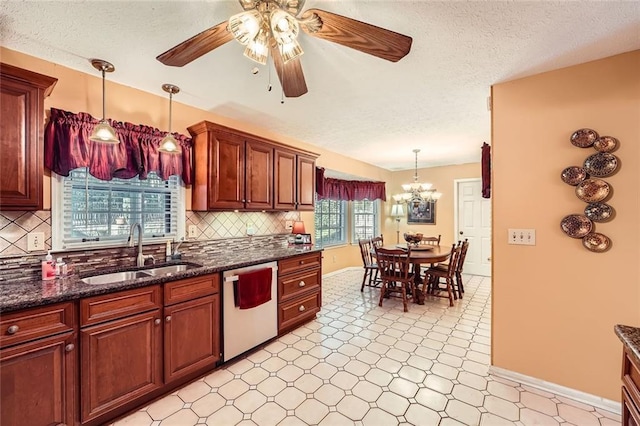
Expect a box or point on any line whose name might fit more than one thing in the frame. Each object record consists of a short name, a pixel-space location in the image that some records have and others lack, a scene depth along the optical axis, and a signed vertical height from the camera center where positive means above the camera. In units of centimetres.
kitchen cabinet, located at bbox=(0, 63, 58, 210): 159 +47
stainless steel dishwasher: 231 -99
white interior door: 556 -24
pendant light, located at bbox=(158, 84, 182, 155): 223 +56
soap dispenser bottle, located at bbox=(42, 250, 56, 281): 177 -37
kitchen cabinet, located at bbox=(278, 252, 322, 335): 284 -87
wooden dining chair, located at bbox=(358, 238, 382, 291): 449 -81
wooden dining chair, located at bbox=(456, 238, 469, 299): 400 -83
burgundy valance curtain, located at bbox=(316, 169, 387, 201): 472 +49
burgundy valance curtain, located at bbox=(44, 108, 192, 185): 196 +50
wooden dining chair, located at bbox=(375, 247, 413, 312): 358 -77
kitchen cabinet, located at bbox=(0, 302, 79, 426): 134 -81
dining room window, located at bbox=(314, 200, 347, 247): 552 -21
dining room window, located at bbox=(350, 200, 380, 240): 622 -16
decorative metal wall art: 184 +18
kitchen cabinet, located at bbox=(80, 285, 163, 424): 160 -87
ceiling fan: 118 +83
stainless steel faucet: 225 -24
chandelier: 475 +34
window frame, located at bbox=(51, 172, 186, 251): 198 -8
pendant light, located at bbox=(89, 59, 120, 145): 182 +53
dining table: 363 -60
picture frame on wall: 620 -1
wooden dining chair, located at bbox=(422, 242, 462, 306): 383 -91
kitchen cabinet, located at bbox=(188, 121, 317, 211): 264 +45
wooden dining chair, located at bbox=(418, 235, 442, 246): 516 -55
